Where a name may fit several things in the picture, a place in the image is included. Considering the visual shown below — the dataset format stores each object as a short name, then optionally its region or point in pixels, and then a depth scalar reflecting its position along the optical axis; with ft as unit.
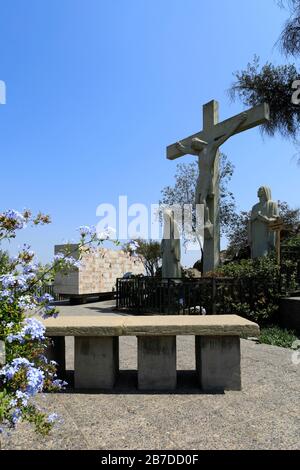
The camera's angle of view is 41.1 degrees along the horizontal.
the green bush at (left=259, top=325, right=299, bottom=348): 21.39
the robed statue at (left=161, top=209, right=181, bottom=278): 37.76
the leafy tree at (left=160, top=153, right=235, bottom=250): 68.03
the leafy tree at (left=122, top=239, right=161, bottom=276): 77.93
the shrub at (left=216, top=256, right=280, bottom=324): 27.32
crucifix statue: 37.65
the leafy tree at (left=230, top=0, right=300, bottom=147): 51.52
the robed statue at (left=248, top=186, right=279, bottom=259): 34.14
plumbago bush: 7.16
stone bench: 13.17
